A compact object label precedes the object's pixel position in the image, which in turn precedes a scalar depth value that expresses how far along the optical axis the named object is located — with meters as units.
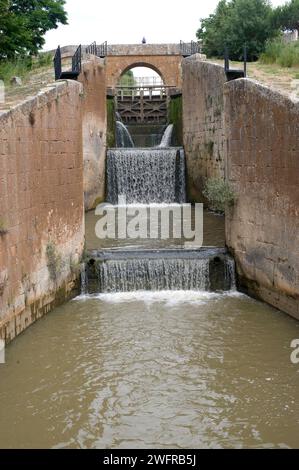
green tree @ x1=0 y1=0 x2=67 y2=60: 15.90
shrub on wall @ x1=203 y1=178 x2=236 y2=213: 10.63
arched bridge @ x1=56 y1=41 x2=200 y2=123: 25.58
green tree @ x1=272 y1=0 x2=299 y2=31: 24.03
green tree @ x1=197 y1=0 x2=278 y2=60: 23.14
